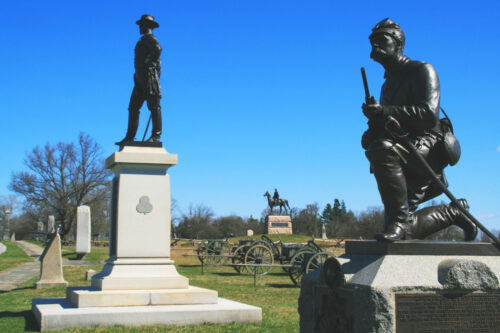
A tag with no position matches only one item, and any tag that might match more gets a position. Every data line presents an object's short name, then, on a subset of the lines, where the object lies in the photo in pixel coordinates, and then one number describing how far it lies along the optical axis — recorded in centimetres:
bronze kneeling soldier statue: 434
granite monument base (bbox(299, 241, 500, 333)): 369
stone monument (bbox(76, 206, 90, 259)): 2330
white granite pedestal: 720
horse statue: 5228
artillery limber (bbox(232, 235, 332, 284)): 1508
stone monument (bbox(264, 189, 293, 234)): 4862
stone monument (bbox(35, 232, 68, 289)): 1306
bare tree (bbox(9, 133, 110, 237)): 4738
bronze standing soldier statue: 927
